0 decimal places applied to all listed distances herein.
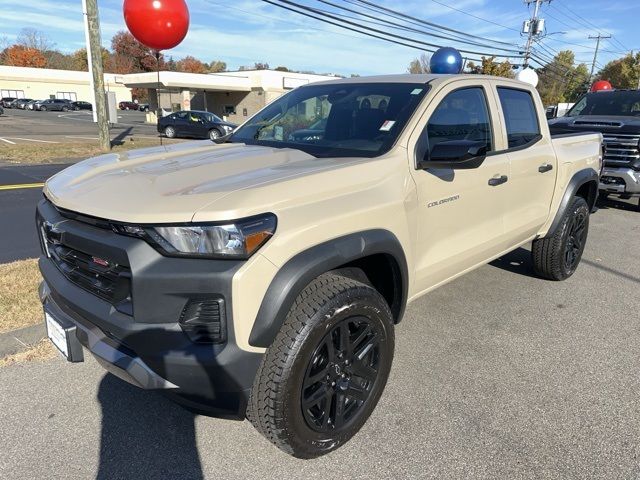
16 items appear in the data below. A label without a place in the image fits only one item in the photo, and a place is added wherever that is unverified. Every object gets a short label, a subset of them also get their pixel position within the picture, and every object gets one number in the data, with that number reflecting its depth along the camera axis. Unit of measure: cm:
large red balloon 1059
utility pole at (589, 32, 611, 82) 6651
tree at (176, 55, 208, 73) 9319
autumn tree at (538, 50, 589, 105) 5896
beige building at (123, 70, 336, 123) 3888
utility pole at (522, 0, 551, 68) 3391
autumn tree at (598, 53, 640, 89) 6084
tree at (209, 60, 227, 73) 9925
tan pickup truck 197
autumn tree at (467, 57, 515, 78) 2858
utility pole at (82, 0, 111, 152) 1391
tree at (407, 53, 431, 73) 5338
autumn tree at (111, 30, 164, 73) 8881
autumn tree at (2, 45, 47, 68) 8962
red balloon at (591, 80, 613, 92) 2130
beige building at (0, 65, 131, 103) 6606
